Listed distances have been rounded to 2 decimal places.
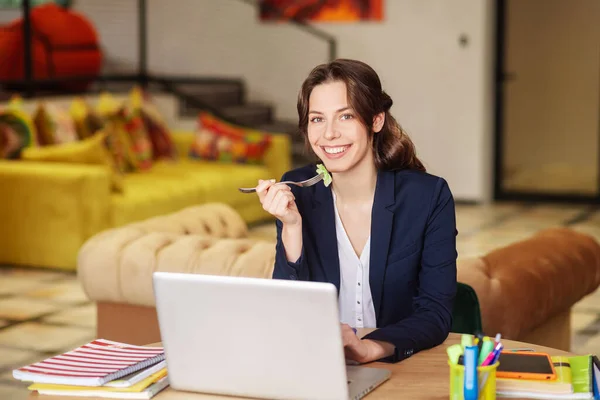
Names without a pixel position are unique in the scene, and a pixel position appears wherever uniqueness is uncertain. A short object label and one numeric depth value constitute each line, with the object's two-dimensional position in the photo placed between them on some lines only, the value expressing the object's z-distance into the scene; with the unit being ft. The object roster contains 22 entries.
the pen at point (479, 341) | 5.48
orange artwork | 29.04
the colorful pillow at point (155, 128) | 24.56
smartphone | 5.70
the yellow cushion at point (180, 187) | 20.13
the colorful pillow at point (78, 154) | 20.22
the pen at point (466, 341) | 5.30
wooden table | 5.63
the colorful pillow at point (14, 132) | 20.61
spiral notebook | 5.81
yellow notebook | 5.74
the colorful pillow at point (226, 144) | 25.21
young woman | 7.13
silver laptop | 5.09
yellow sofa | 19.33
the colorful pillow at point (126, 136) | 22.77
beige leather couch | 10.02
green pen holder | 5.34
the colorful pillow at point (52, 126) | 21.39
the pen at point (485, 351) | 5.39
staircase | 28.22
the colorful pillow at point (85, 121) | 22.31
